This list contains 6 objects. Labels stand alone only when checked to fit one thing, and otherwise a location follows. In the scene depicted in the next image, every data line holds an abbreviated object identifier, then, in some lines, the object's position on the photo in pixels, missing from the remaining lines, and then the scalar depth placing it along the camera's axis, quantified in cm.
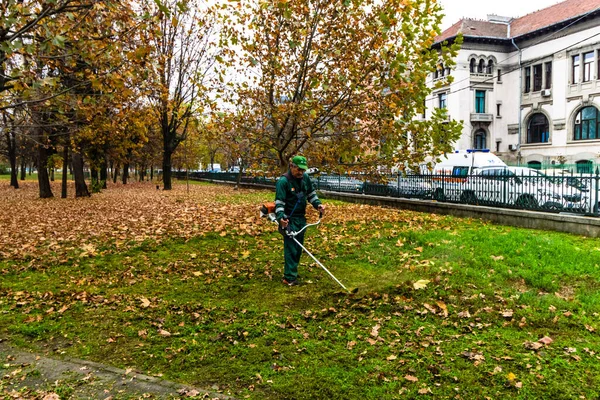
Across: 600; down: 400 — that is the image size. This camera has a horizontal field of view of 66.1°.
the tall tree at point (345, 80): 1200
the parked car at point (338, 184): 2250
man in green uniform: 669
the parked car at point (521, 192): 1191
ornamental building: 3884
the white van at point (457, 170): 1568
